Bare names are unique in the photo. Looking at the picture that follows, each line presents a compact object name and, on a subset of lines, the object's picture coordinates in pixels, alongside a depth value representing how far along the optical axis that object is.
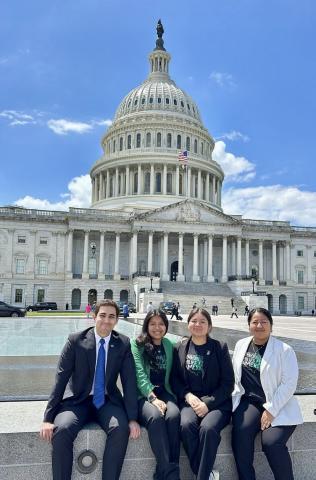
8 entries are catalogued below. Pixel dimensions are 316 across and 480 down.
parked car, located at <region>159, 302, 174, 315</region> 53.20
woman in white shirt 5.26
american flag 81.33
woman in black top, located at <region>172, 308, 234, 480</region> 5.27
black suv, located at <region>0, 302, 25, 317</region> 42.73
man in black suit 4.96
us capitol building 73.19
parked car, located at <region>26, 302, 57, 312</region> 66.00
